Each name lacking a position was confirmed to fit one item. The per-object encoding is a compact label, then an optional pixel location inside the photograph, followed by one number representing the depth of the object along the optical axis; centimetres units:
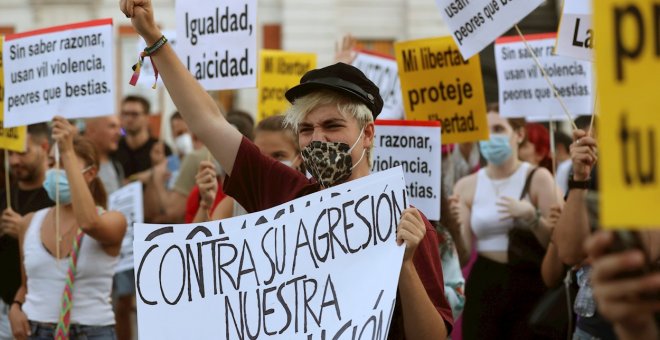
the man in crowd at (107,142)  948
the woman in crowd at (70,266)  576
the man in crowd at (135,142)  1111
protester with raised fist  358
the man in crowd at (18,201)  657
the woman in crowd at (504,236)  647
